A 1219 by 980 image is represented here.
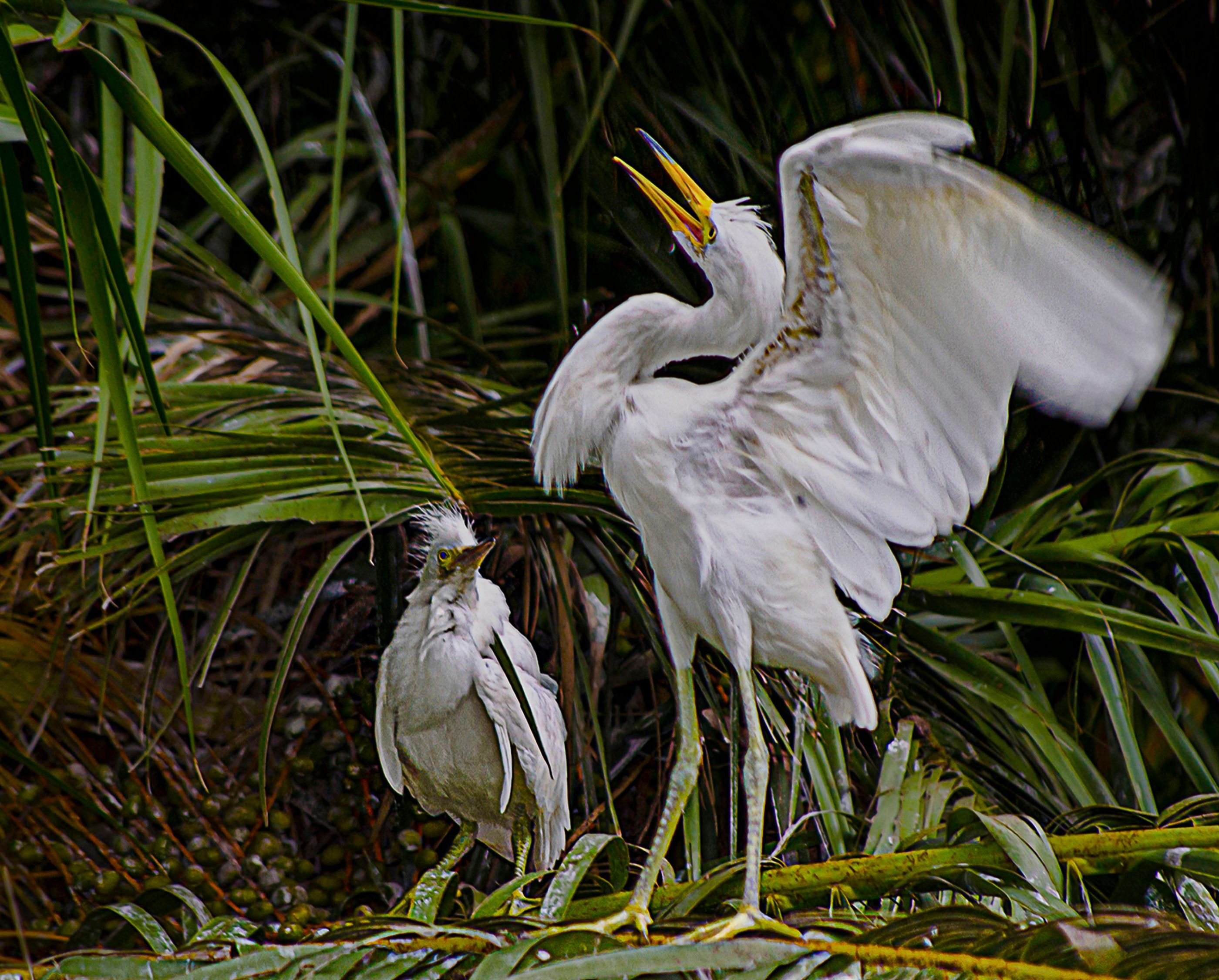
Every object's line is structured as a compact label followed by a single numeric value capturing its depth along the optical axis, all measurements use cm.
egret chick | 1111
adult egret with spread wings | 1095
